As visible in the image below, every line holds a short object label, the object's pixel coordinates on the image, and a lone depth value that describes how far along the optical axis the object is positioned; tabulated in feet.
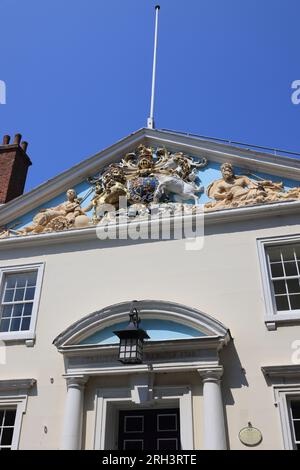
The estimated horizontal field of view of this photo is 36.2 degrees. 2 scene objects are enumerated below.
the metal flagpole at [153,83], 41.96
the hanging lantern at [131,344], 26.81
